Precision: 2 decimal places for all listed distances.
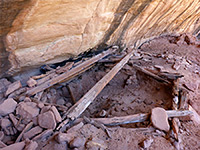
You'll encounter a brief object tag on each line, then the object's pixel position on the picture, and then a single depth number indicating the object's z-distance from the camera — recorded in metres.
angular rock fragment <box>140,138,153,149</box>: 2.16
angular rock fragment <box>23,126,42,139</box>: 2.13
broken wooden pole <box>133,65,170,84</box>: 3.85
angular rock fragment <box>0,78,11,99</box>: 2.73
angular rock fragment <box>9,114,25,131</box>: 2.26
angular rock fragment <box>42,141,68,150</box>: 1.98
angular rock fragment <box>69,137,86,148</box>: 1.96
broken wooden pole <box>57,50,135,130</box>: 2.47
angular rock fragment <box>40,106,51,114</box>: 2.45
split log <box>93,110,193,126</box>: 2.56
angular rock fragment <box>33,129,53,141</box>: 2.12
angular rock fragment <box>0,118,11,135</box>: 2.23
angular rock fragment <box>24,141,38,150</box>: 1.90
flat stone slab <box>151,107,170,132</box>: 2.46
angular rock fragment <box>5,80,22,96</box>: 2.66
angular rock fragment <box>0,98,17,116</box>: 2.35
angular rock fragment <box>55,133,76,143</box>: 2.01
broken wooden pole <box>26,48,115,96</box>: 2.87
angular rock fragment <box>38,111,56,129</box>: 2.26
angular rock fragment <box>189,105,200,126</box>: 2.74
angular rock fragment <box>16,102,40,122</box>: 2.36
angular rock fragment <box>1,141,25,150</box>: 1.90
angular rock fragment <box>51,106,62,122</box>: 2.33
